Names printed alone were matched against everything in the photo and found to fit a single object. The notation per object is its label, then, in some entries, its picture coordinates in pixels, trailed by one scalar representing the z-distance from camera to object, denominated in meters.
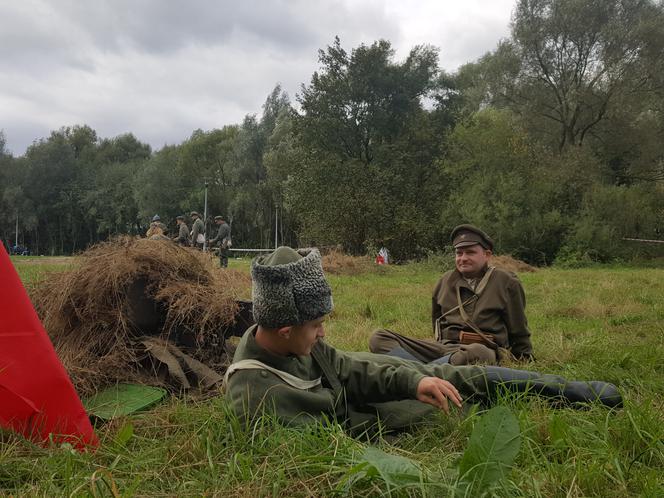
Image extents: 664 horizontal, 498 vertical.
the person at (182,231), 15.29
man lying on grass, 2.17
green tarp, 2.75
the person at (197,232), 16.16
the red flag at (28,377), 2.11
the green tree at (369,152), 24.41
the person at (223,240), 16.81
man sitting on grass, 3.87
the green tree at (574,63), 26.09
